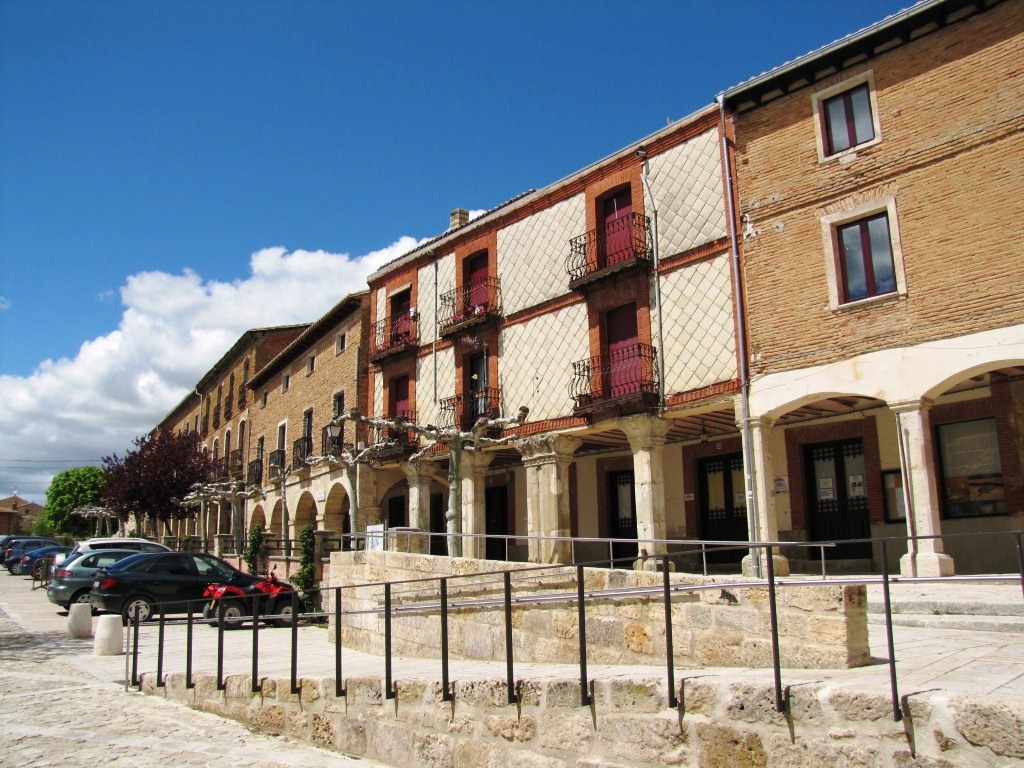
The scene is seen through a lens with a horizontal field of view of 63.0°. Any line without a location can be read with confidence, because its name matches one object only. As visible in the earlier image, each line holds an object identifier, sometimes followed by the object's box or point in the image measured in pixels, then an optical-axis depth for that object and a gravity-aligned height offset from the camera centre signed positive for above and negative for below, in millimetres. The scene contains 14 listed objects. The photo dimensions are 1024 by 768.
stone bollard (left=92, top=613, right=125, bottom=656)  13000 -1599
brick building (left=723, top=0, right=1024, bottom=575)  12820 +3939
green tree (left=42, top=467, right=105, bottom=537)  81812 +4009
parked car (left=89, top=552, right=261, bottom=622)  16625 -973
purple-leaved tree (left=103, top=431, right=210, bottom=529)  40062 +2737
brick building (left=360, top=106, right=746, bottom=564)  16750 +4087
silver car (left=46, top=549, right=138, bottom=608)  18344 -965
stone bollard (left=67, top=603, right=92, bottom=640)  15167 -1533
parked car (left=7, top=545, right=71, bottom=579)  31531 -736
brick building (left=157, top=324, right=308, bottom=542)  40312 +6731
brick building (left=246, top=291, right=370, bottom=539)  27906 +4198
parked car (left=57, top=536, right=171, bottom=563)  23219 -264
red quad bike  16938 -1481
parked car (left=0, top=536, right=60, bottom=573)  37272 -390
